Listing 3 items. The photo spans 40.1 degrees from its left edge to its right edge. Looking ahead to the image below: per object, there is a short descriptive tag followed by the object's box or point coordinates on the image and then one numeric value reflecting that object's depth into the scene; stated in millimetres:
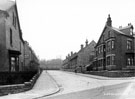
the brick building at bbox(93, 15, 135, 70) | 39781
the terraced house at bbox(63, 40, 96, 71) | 65531
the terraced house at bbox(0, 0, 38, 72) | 22406
